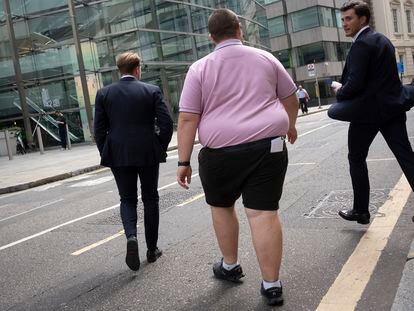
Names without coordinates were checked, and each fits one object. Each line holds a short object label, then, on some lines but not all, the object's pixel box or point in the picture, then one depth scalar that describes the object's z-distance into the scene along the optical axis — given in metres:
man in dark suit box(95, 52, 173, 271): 4.61
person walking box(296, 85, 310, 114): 33.53
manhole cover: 5.76
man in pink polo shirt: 3.50
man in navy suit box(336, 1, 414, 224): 4.57
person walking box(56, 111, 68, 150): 24.91
